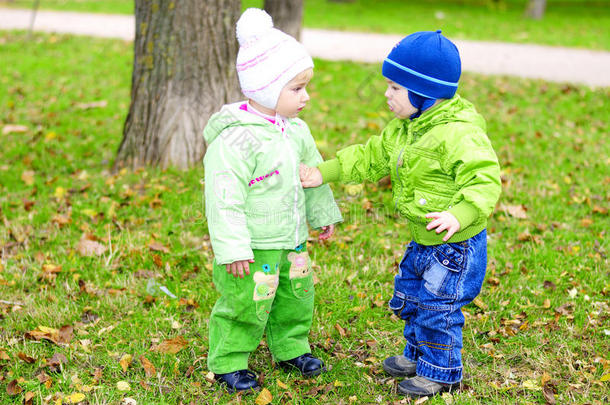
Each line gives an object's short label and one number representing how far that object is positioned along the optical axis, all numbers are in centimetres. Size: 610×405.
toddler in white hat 288
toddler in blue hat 276
